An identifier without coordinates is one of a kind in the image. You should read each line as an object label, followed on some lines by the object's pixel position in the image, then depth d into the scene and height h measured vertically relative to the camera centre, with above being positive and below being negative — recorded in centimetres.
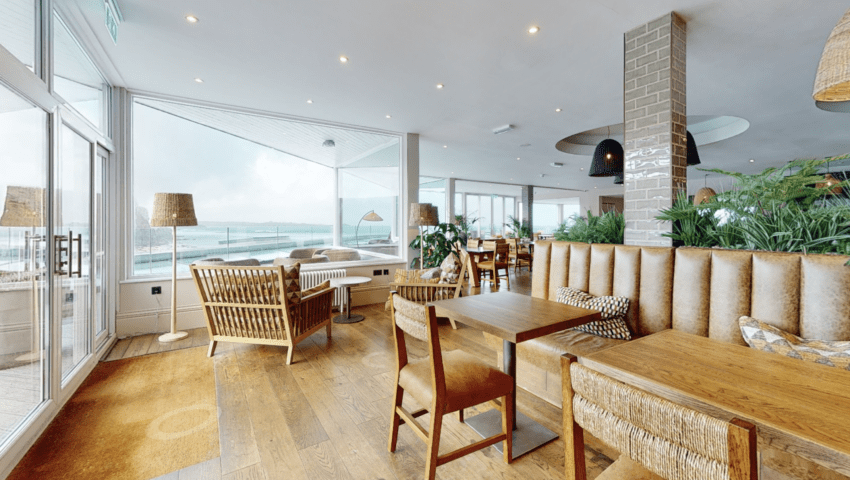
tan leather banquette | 163 -29
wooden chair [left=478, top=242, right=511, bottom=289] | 687 -46
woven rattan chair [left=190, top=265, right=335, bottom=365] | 301 -59
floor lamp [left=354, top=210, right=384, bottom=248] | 619 +36
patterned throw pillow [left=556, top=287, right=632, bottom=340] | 227 -51
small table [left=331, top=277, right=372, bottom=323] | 432 -66
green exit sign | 231 +149
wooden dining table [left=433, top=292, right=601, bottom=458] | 167 -41
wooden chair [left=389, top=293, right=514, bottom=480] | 155 -69
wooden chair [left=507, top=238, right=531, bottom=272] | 802 -38
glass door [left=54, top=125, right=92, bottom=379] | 235 -5
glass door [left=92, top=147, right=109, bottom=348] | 324 -9
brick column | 266 +91
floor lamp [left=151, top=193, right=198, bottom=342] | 361 +25
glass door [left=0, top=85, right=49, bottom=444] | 176 -13
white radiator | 486 -54
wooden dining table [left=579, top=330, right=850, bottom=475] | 80 -44
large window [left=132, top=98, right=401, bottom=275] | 423 +77
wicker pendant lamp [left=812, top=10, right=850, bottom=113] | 117 +61
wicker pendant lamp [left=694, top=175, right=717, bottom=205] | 566 +76
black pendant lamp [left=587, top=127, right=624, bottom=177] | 422 +97
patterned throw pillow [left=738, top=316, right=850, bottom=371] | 138 -45
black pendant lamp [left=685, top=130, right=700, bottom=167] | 366 +89
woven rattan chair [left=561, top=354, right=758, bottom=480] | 60 -38
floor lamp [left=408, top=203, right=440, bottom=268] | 493 +32
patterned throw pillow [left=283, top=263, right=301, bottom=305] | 306 -41
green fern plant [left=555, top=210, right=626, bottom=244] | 299 +8
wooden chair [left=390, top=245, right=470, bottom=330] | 391 -59
